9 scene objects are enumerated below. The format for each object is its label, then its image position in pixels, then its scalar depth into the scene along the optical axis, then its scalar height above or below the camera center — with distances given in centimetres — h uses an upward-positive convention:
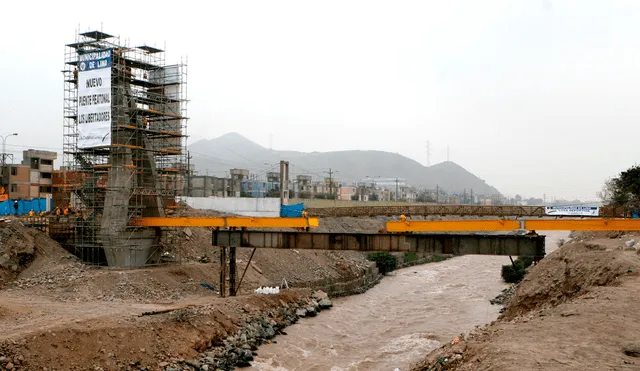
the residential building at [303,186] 13669 +169
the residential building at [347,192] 16188 +8
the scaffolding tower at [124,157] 3566 +234
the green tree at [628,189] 5693 +55
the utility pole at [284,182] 7069 +128
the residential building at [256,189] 10421 +54
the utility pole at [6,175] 6631 +182
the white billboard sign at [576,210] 4641 -139
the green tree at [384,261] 5744 -719
